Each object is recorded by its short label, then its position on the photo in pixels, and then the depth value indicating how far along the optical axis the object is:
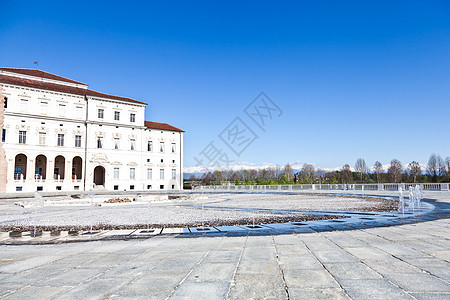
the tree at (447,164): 72.25
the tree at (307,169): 91.86
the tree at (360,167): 93.62
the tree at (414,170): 62.72
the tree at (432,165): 75.06
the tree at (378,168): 83.69
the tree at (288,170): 92.04
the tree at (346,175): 76.62
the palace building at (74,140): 39.59
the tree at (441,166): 71.82
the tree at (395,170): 68.49
